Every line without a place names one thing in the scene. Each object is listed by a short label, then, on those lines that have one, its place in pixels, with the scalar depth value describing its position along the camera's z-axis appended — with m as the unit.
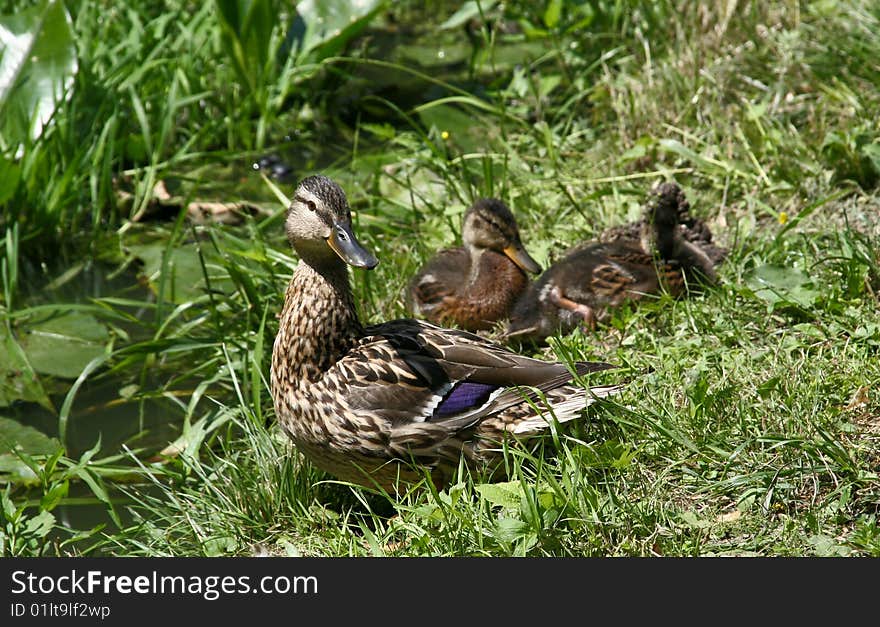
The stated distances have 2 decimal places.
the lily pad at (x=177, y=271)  10.37
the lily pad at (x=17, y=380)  9.55
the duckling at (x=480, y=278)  9.45
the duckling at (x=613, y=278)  9.16
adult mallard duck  7.39
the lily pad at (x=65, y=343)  9.88
